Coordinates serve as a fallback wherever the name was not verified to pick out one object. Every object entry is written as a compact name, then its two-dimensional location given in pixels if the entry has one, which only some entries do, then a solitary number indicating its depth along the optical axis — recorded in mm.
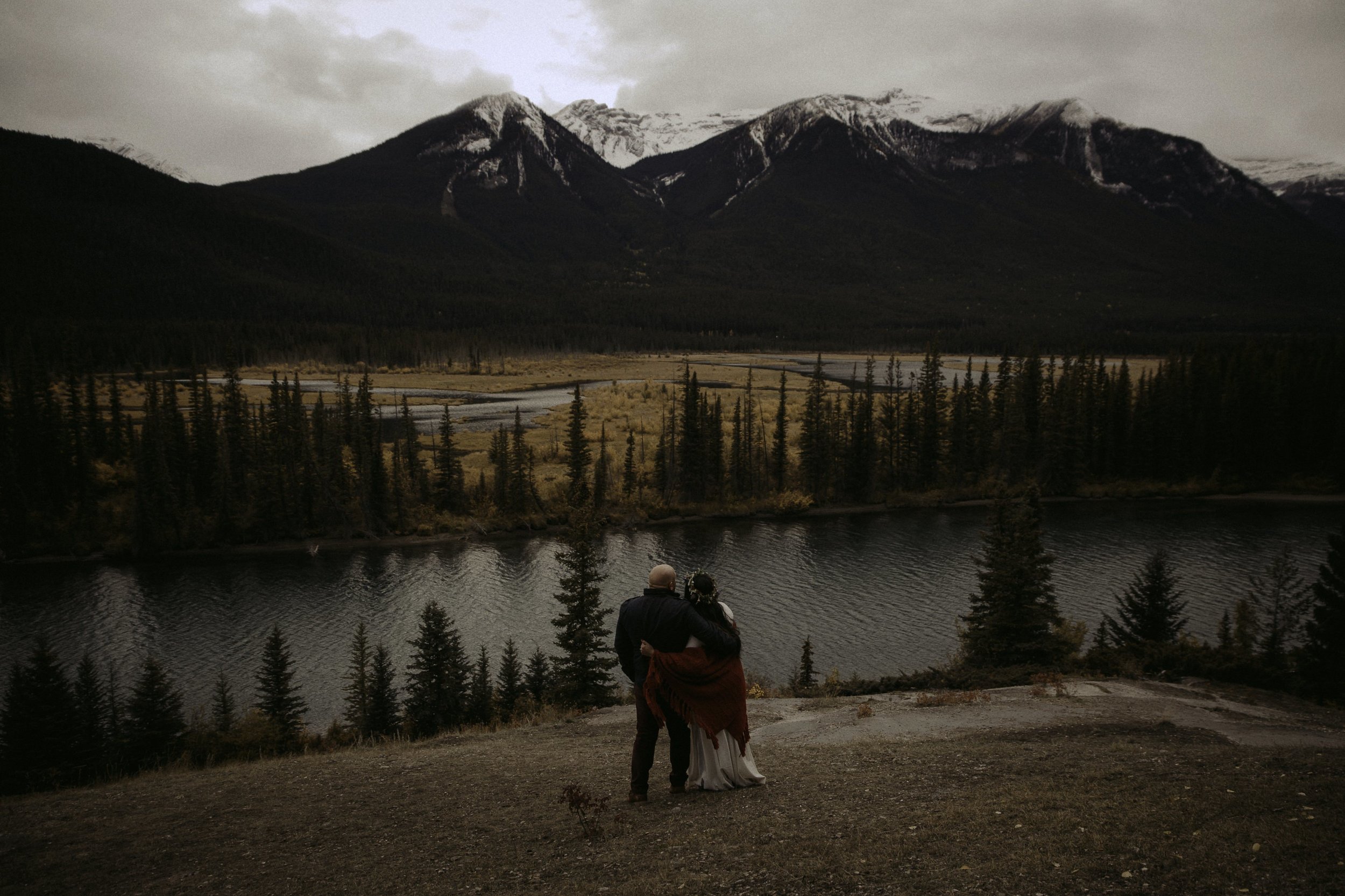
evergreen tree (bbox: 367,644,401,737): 23766
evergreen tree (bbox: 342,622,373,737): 23638
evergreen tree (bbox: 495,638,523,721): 24078
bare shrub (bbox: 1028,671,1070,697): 16188
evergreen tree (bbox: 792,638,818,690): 24844
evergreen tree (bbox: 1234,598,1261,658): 26125
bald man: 8008
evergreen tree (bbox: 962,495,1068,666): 22984
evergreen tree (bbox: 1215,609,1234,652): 25359
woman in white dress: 8031
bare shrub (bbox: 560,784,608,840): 7871
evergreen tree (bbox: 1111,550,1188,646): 27344
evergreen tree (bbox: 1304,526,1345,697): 19234
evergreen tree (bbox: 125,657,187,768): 20188
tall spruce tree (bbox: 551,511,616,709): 22516
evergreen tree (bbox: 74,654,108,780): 19844
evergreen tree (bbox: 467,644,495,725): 23234
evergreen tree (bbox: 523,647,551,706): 24997
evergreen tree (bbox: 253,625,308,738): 22719
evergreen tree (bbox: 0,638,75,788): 19312
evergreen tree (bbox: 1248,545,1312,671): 23438
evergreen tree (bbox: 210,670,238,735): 20656
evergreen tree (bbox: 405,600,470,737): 23781
